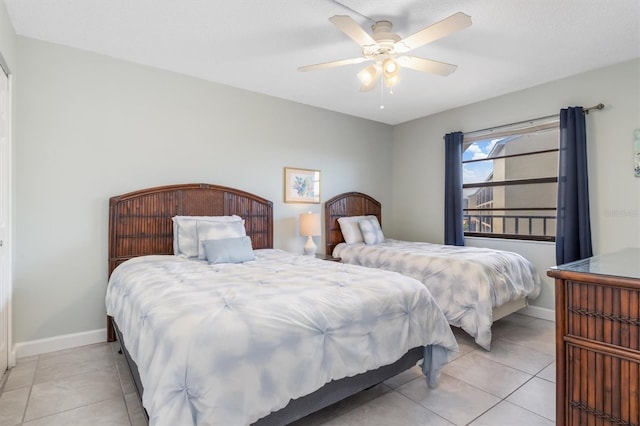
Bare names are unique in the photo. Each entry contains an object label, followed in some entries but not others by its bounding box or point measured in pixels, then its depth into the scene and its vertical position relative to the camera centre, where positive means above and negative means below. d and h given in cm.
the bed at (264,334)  126 -57
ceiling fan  202 +113
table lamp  402 -20
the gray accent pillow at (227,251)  281 -33
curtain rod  331 +102
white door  231 -5
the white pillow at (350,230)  447 -26
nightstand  421 -59
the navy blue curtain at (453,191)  438 +26
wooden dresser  123 -53
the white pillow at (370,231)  443 -27
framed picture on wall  420 +33
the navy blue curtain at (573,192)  332 +18
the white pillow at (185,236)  302 -22
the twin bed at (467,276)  285 -62
